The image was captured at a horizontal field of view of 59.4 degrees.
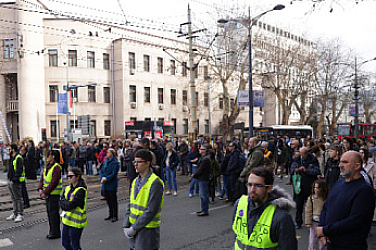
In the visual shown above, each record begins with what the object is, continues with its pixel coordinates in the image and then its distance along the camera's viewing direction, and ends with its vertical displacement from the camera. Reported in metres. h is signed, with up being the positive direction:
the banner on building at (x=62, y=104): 23.08 +1.17
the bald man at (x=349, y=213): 3.35 -1.00
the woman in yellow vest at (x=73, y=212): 5.05 -1.43
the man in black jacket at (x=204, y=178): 8.21 -1.51
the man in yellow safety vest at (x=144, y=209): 3.72 -1.03
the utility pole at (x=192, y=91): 18.30 +1.54
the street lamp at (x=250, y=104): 18.27 +0.78
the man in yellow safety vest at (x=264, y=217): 2.57 -0.80
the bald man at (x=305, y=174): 6.96 -1.20
